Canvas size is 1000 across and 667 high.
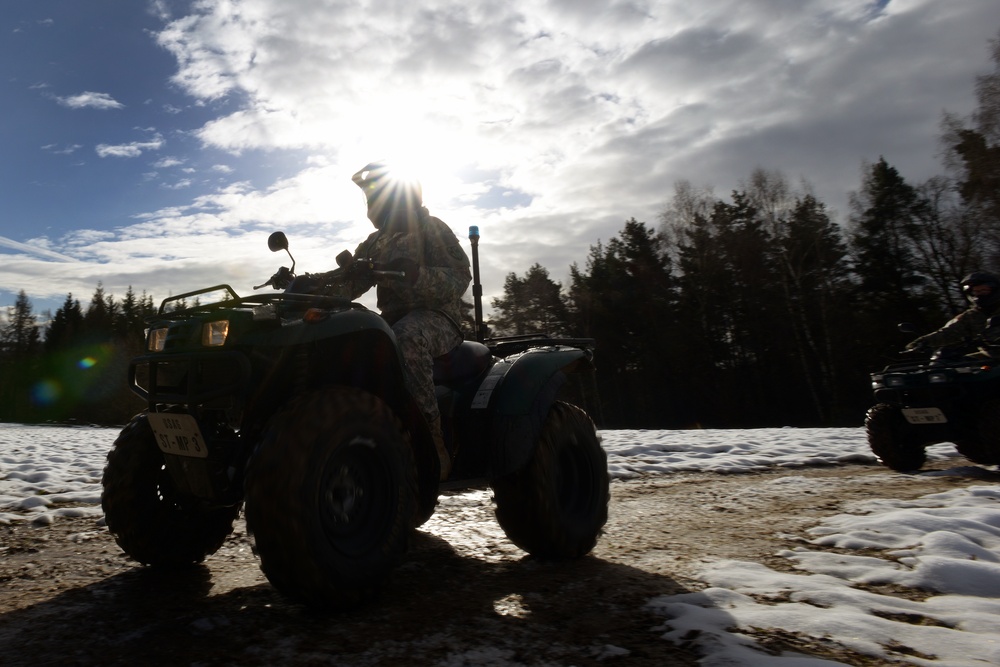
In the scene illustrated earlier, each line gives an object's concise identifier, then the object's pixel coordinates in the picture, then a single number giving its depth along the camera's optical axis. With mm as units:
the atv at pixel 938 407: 6887
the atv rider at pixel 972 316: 7594
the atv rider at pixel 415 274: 3301
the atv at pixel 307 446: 2404
